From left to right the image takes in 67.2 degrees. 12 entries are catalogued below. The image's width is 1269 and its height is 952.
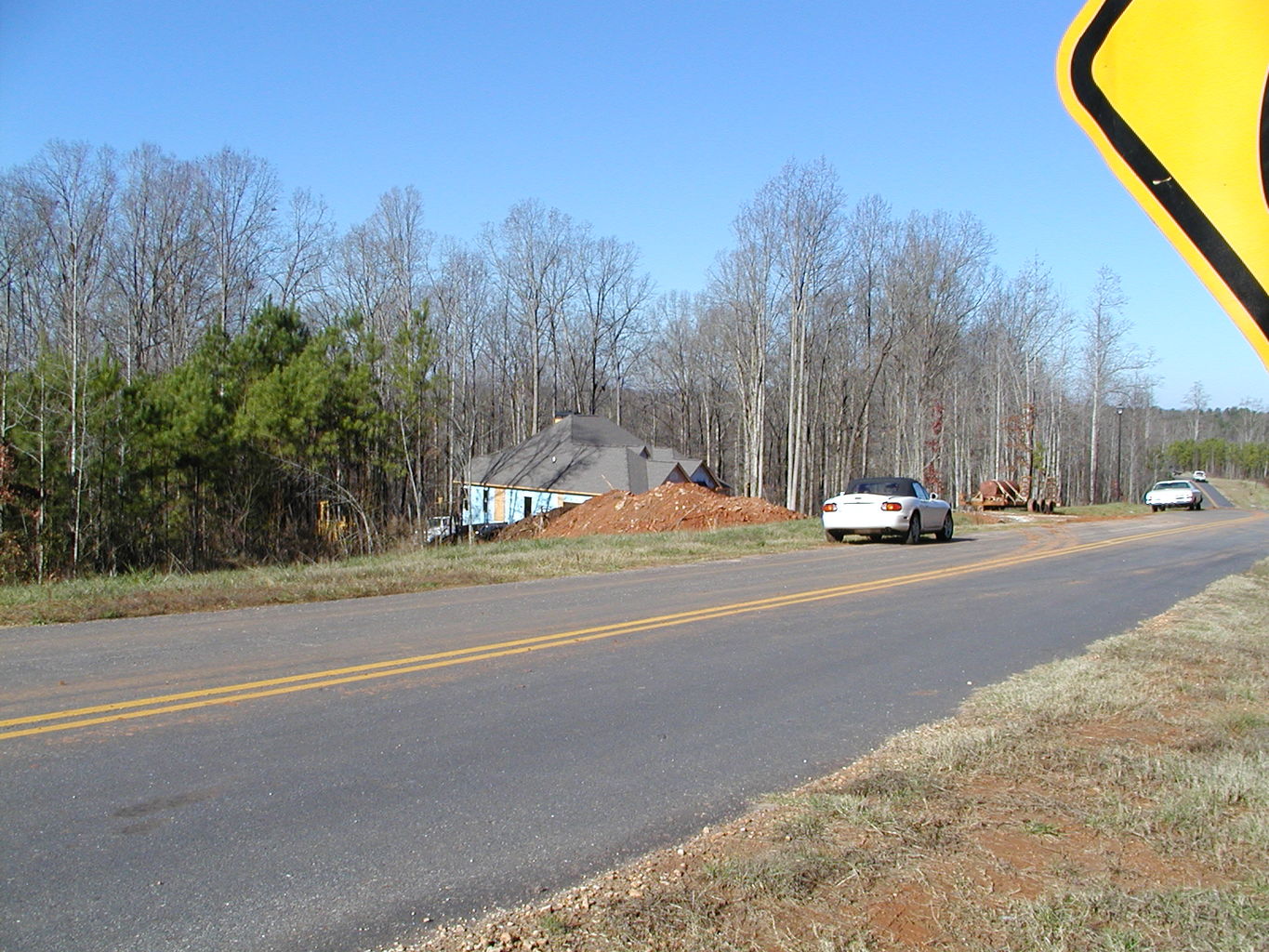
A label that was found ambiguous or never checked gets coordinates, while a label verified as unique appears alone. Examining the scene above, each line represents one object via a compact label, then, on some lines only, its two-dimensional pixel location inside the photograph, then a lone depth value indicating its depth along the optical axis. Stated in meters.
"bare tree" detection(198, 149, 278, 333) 45.56
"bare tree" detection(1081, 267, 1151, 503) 61.34
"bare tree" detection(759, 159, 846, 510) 46.06
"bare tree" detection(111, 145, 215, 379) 45.31
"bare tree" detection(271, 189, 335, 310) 47.41
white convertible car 22.52
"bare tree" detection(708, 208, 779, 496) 47.28
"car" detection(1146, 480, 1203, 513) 49.88
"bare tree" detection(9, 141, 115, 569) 34.00
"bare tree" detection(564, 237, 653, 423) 69.38
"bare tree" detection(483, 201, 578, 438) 61.34
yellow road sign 2.11
